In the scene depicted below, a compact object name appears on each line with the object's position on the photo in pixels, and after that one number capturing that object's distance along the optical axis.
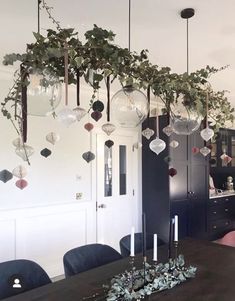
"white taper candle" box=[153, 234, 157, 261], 1.79
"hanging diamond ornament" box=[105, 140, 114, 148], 2.04
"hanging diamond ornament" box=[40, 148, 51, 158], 1.74
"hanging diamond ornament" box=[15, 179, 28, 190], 1.53
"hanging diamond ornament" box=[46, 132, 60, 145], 1.81
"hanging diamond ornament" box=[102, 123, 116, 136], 1.90
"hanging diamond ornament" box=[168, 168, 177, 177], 2.37
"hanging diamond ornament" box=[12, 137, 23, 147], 1.58
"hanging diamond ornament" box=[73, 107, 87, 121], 1.62
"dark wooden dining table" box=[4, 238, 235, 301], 1.60
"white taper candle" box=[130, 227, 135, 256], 1.67
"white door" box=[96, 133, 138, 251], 4.50
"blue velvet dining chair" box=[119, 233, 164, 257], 2.64
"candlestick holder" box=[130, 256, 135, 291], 1.62
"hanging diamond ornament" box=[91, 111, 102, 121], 1.80
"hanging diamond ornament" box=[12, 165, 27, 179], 1.53
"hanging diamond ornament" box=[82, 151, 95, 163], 1.80
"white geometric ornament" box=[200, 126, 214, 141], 2.35
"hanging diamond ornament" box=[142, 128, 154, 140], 2.25
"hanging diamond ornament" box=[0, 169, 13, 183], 1.50
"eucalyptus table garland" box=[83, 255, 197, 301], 1.54
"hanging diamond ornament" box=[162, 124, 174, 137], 2.39
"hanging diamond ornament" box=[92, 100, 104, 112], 1.77
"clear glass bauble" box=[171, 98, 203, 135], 2.28
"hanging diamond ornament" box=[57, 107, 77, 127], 1.56
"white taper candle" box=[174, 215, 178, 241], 1.99
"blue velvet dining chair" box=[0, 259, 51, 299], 1.82
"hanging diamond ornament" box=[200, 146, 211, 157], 2.54
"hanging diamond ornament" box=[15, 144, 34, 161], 1.59
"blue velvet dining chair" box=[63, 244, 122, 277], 2.14
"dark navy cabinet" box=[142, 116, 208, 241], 4.68
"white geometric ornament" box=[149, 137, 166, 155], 2.18
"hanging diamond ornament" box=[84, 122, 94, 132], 1.85
